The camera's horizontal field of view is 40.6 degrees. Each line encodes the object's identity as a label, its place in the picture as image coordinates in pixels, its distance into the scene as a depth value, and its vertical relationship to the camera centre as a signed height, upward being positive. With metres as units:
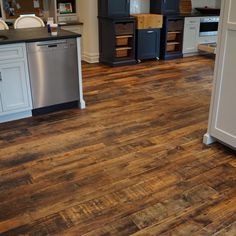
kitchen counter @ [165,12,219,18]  6.12 -0.33
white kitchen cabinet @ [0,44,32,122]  3.29 -0.86
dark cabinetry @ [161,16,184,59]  6.11 -0.74
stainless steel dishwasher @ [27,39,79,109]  3.43 -0.78
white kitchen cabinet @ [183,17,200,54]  6.31 -0.71
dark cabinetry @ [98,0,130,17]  5.49 -0.18
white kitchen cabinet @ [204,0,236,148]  2.54 -0.70
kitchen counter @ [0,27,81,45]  3.29 -0.40
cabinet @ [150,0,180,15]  6.04 -0.16
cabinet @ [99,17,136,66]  5.55 -0.73
